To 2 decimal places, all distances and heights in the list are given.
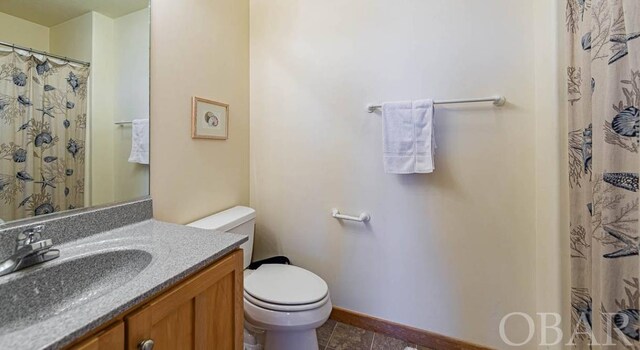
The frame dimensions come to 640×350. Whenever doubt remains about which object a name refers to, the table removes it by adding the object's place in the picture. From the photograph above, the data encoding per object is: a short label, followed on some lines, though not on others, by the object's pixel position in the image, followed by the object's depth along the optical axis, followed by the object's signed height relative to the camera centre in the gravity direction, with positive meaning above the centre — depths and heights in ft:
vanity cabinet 2.01 -1.25
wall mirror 2.78 +0.87
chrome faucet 2.27 -0.70
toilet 3.88 -1.90
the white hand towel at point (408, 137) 4.45 +0.65
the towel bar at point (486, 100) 4.24 +1.21
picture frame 4.70 +1.05
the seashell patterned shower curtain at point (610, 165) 2.16 +0.08
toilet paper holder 5.22 -0.84
